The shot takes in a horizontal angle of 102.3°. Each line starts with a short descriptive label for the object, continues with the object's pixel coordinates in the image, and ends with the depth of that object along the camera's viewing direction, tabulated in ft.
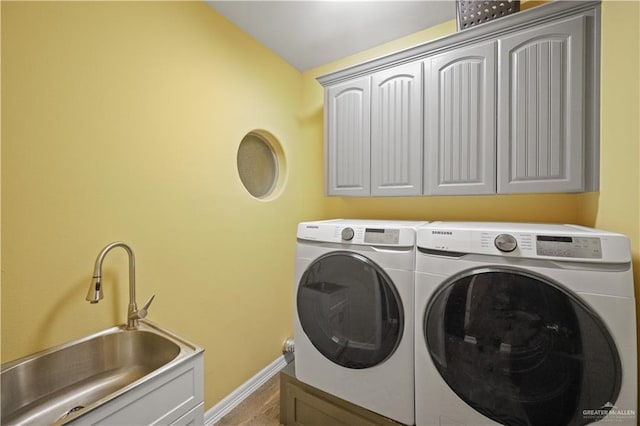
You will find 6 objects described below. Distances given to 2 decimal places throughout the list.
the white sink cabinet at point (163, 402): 2.51
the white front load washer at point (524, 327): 2.88
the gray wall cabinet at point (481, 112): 3.91
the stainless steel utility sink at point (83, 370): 2.96
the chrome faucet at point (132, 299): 3.75
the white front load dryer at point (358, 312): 3.97
